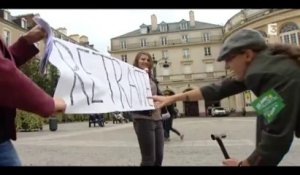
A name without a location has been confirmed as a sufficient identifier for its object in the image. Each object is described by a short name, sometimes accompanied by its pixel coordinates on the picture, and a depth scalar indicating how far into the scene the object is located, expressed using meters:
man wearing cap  1.04
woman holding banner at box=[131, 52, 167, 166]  2.46
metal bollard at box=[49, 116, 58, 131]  13.43
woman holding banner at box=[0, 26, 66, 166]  0.99
